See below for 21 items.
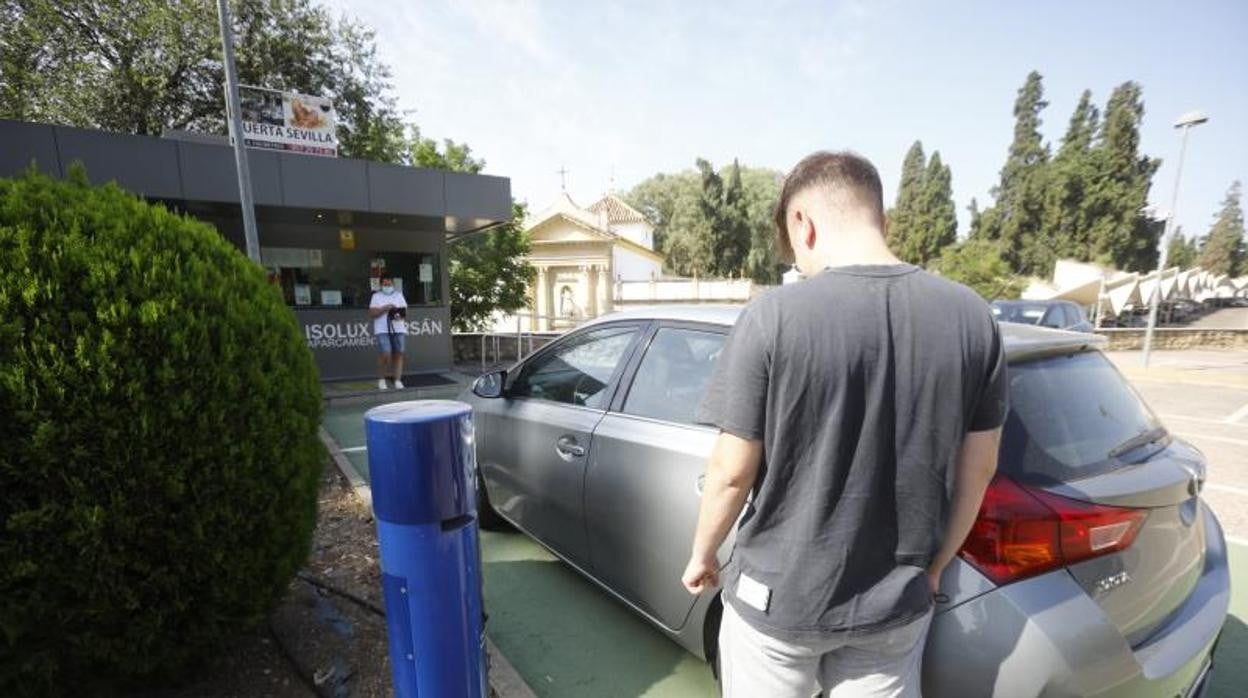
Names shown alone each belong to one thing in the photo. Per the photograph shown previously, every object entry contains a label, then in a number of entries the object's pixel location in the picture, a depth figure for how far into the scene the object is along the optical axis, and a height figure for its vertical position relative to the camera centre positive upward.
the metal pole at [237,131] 7.12 +1.99
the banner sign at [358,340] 10.26 -1.00
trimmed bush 1.63 -0.49
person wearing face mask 8.70 -0.52
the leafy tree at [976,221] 41.79 +4.92
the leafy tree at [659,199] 59.06 +9.63
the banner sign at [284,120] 9.80 +2.97
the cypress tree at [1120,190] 34.19 +5.73
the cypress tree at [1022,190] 37.12 +6.59
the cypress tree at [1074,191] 35.00 +5.87
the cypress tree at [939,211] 44.00 +5.86
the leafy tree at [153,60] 14.20 +6.28
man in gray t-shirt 1.20 -0.36
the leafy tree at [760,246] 45.47 +3.28
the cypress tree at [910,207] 44.75 +6.43
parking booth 7.48 +1.25
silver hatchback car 1.48 -0.77
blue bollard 1.70 -0.79
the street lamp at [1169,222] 12.05 +1.44
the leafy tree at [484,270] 17.00 +0.52
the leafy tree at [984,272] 32.16 +0.81
